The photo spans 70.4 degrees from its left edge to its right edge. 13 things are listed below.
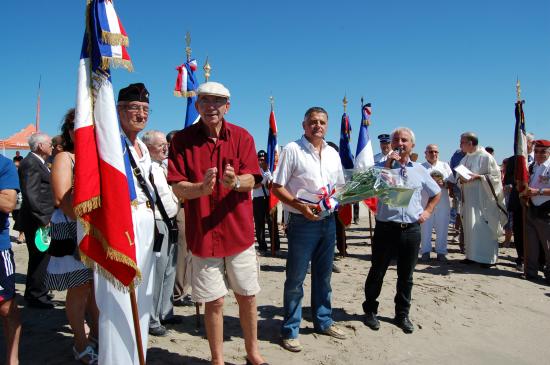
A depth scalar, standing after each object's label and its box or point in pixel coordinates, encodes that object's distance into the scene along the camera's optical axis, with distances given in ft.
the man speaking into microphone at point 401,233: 13.60
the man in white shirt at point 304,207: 12.25
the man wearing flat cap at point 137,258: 8.84
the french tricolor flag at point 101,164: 8.37
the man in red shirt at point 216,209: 9.61
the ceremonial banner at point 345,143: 27.02
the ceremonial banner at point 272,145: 28.52
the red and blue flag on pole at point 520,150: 21.61
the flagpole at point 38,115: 72.07
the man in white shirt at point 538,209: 20.89
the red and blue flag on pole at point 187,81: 19.94
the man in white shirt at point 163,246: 11.53
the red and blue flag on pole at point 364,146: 24.32
